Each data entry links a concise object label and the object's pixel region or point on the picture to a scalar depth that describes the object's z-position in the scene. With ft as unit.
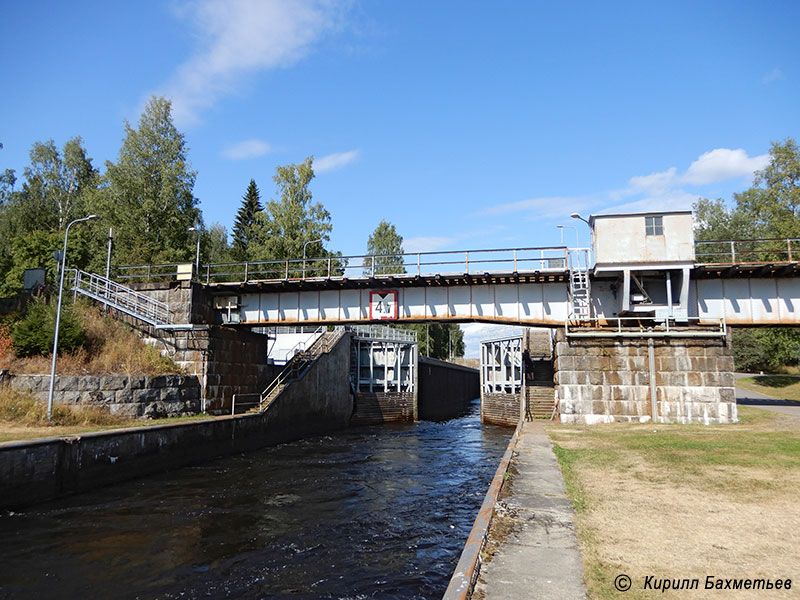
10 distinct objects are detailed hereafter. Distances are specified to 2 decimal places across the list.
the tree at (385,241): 246.47
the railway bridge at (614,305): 77.61
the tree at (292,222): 177.17
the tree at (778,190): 169.37
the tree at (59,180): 188.42
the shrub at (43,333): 72.33
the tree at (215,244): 224.53
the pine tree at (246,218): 232.53
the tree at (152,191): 152.87
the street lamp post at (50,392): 59.62
